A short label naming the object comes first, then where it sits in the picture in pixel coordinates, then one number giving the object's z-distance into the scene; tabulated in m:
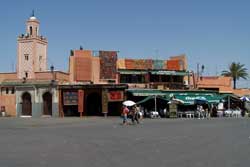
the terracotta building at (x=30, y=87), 52.91
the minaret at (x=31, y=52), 59.25
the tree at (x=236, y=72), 78.81
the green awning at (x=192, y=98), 52.42
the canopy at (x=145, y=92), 50.91
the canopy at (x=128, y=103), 41.26
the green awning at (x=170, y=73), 55.53
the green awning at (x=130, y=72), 55.34
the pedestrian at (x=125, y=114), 34.19
